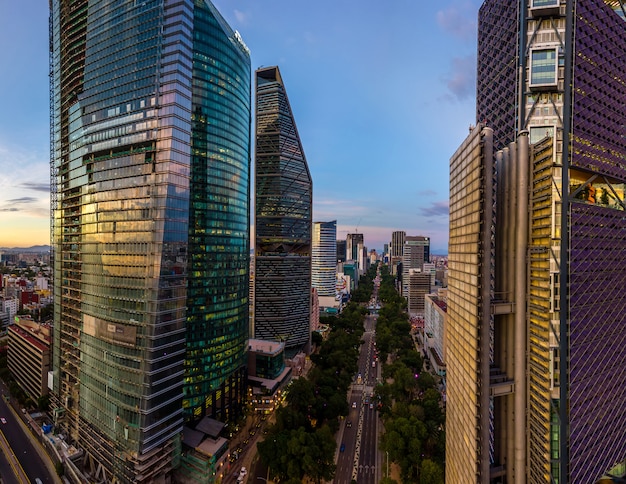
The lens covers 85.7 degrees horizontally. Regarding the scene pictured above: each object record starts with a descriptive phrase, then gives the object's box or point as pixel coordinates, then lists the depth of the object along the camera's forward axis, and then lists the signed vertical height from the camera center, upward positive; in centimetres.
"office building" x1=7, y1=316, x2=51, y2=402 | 10656 -3739
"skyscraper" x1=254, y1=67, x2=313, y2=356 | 15450 +1282
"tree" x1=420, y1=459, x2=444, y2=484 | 7019 -4721
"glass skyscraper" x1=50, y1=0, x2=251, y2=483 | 6906 +467
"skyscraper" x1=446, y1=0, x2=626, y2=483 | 4578 -105
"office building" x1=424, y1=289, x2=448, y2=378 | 13938 -3849
